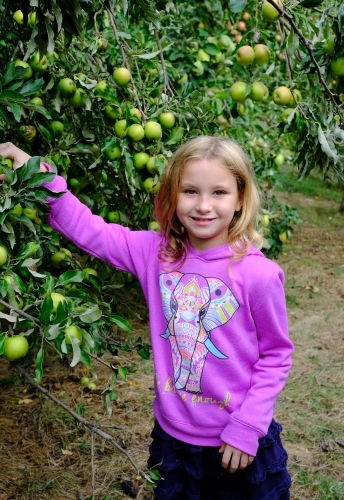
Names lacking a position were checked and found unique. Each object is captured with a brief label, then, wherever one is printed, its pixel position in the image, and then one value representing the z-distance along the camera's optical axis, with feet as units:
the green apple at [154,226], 6.94
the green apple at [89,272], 6.56
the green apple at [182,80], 11.22
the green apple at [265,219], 8.92
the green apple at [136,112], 6.77
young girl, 5.07
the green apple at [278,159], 14.67
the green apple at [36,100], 7.18
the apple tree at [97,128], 4.78
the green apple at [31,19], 6.82
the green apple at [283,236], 15.17
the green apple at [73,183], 7.45
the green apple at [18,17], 7.54
